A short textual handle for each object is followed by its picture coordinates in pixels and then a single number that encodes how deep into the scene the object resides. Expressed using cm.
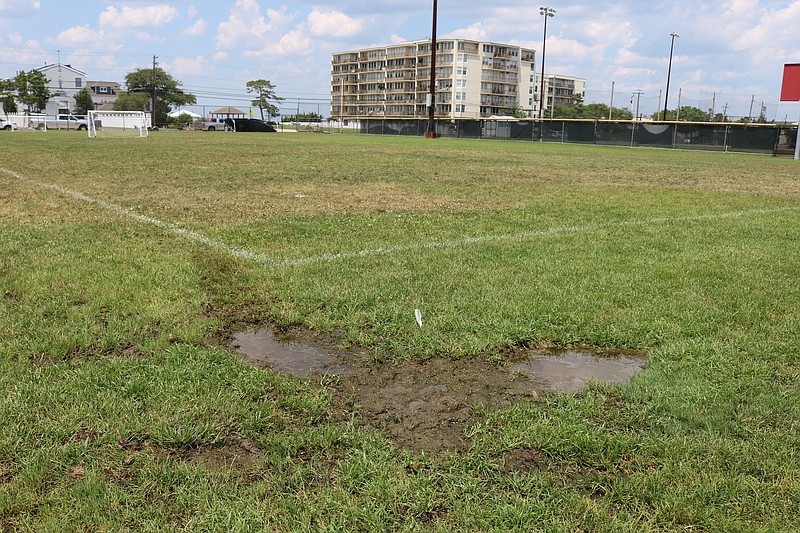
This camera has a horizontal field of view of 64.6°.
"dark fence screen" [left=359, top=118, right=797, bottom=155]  3331
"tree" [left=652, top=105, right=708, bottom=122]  10581
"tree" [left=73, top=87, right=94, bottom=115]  9581
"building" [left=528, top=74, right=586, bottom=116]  14070
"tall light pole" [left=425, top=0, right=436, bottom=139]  4193
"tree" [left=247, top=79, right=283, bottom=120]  10294
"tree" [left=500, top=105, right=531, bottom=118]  11588
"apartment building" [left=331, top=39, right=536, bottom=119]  11894
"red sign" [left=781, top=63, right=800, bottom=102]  2711
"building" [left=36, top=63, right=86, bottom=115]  10885
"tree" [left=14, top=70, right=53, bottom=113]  7331
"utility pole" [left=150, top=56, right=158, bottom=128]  7881
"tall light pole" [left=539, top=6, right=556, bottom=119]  7134
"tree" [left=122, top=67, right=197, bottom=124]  9900
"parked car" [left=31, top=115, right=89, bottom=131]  5578
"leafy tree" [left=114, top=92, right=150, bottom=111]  9631
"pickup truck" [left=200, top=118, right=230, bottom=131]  7576
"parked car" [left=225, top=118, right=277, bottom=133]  5792
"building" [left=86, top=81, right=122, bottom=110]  12662
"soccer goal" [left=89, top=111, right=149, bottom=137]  3778
